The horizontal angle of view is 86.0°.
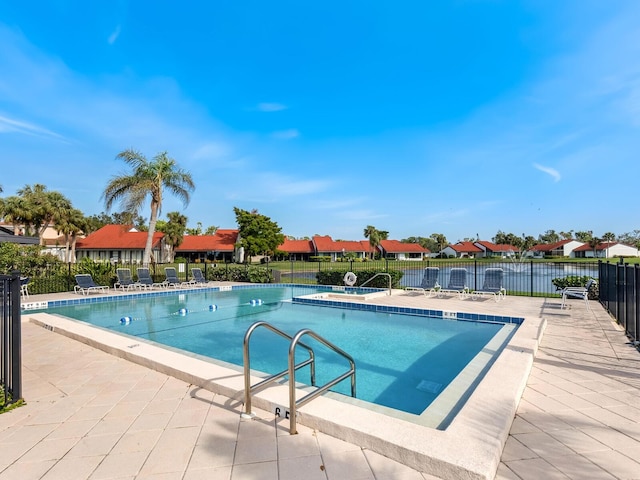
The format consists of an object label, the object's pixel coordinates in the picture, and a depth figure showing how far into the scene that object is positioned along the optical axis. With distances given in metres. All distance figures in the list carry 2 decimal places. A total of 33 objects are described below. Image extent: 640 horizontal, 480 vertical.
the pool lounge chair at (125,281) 15.13
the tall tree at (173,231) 43.03
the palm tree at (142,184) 19.81
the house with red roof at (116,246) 41.16
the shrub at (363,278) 15.33
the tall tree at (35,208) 36.03
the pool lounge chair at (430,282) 13.05
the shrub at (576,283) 11.31
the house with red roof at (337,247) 57.81
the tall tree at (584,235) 102.44
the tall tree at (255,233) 41.81
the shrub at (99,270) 15.84
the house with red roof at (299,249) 56.56
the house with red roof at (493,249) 82.44
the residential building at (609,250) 76.00
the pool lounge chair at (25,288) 12.77
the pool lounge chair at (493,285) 11.21
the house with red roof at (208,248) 47.06
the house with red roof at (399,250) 65.69
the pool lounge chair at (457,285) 12.17
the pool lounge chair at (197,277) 17.86
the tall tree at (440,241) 93.56
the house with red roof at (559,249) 82.94
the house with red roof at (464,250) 83.75
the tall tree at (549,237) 112.62
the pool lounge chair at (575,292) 9.22
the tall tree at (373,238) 64.69
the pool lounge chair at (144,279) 15.63
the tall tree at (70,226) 38.28
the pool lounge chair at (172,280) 16.72
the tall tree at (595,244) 76.03
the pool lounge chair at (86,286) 13.91
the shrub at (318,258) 50.96
